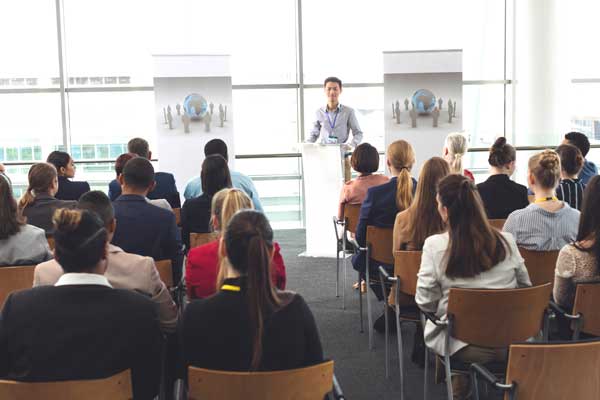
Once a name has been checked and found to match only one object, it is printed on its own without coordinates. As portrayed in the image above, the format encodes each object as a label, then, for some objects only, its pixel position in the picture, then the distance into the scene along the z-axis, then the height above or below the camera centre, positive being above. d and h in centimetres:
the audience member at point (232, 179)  579 -46
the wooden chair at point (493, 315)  322 -86
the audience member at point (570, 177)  519 -43
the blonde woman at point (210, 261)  355 -65
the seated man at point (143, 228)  419 -58
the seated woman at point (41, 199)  483 -47
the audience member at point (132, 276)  325 -65
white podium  764 -69
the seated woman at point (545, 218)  415 -57
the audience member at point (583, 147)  627 -28
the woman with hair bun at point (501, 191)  505 -50
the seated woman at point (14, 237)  406 -60
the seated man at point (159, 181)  622 -48
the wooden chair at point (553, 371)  249 -85
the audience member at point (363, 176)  591 -45
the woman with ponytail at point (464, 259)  337 -64
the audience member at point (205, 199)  489 -50
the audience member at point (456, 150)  606 -26
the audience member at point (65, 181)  593 -43
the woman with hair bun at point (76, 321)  251 -65
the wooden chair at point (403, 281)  409 -88
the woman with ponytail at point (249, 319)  256 -68
